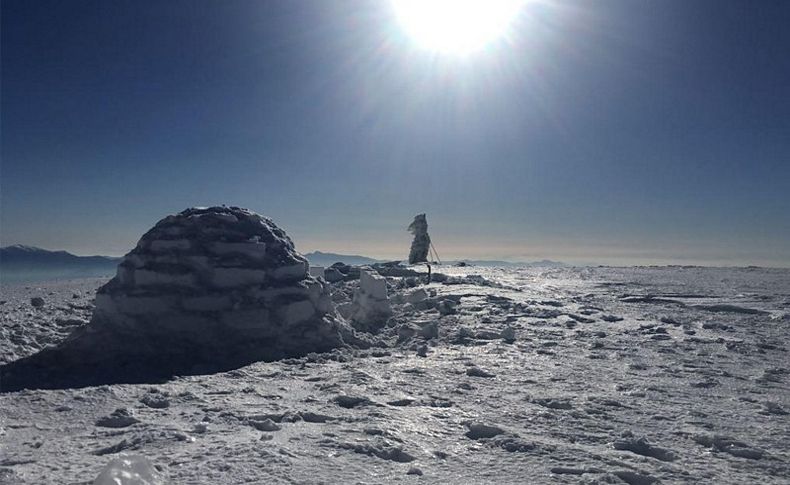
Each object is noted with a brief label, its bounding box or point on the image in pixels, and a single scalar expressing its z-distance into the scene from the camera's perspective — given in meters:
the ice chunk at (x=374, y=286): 13.62
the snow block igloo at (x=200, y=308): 8.52
